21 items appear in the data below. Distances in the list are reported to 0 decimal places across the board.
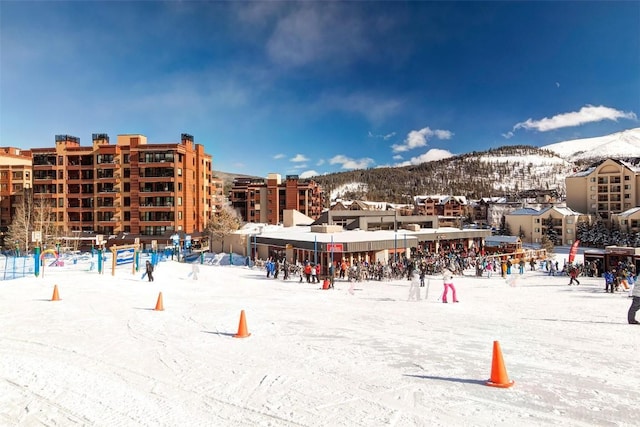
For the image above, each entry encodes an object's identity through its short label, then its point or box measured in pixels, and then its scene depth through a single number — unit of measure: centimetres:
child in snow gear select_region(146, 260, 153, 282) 2050
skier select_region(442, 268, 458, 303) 1599
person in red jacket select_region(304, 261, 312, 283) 2364
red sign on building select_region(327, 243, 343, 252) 2722
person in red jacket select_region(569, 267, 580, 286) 2303
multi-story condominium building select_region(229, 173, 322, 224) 8619
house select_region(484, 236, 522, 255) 4869
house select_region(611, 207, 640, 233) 6588
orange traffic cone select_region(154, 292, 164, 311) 1285
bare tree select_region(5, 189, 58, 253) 4922
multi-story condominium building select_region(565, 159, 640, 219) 7575
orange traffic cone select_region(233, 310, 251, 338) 964
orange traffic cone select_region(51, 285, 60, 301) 1414
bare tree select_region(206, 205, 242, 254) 4019
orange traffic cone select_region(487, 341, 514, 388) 639
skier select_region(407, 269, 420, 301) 1650
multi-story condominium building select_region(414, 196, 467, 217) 12225
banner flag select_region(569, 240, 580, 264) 2972
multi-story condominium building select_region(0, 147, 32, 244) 6397
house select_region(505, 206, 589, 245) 7288
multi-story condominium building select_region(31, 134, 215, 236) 5662
